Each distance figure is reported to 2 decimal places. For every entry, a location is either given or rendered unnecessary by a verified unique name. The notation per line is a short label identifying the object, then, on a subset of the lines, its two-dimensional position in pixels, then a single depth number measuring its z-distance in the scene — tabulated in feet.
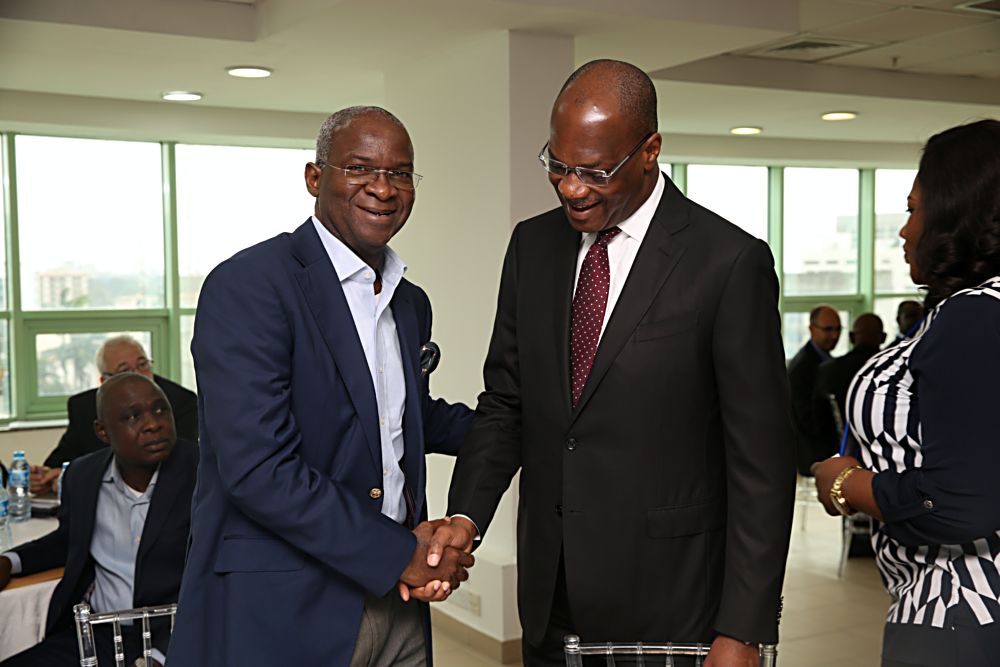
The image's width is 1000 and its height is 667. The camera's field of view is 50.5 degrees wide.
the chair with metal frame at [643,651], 6.08
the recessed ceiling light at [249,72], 16.78
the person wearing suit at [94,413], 14.75
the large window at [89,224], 22.54
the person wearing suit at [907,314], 25.53
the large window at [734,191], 31.09
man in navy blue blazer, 6.09
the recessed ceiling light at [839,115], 23.76
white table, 9.88
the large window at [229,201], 24.25
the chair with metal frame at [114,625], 6.83
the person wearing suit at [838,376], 21.16
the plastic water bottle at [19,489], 12.58
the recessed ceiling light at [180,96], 19.38
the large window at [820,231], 32.45
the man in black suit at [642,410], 6.12
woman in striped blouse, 6.03
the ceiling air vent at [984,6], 16.24
